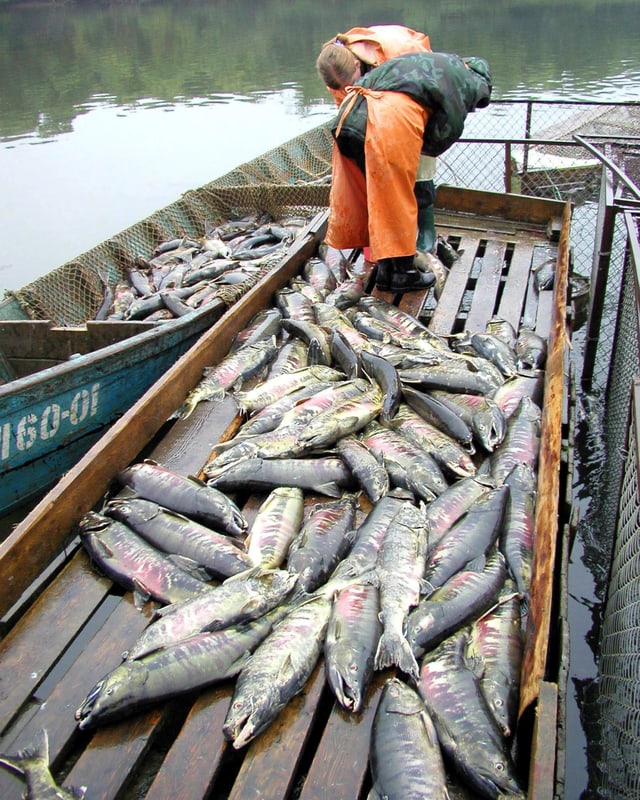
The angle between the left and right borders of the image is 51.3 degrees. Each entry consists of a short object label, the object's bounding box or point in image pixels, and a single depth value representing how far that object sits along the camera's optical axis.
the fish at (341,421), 3.89
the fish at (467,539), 3.12
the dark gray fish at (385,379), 4.21
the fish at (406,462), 3.61
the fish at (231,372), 4.62
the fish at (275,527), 3.23
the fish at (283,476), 3.70
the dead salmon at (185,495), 3.45
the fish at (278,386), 4.50
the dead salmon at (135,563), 3.09
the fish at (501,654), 2.54
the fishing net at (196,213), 7.82
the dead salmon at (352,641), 2.59
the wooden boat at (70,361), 5.03
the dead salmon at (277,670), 2.48
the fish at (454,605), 2.78
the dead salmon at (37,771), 2.33
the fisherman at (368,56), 5.83
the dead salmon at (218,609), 2.78
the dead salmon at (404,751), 2.23
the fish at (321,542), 3.09
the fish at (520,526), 3.17
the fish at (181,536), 3.17
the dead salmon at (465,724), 2.27
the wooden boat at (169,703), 2.40
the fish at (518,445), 3.82
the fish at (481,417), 3.95
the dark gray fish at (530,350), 4.82
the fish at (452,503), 3.36
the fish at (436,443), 3.76
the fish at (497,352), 4.72
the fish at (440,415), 4.00
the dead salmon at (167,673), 2.56
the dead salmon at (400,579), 2.69
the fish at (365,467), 3.59
